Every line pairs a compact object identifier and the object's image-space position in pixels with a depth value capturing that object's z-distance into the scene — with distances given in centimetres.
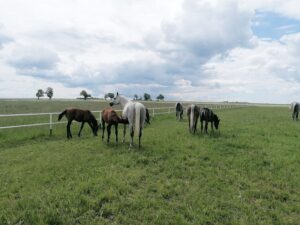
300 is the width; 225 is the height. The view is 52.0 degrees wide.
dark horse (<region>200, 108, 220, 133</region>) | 1580
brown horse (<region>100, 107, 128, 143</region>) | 1220
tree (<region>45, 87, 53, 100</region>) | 14238
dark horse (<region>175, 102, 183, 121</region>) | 2706
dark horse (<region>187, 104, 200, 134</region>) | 1562
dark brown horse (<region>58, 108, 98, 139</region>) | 1531
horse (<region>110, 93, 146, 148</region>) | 1115
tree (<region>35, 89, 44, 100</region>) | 14188
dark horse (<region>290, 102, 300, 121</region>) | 2962
